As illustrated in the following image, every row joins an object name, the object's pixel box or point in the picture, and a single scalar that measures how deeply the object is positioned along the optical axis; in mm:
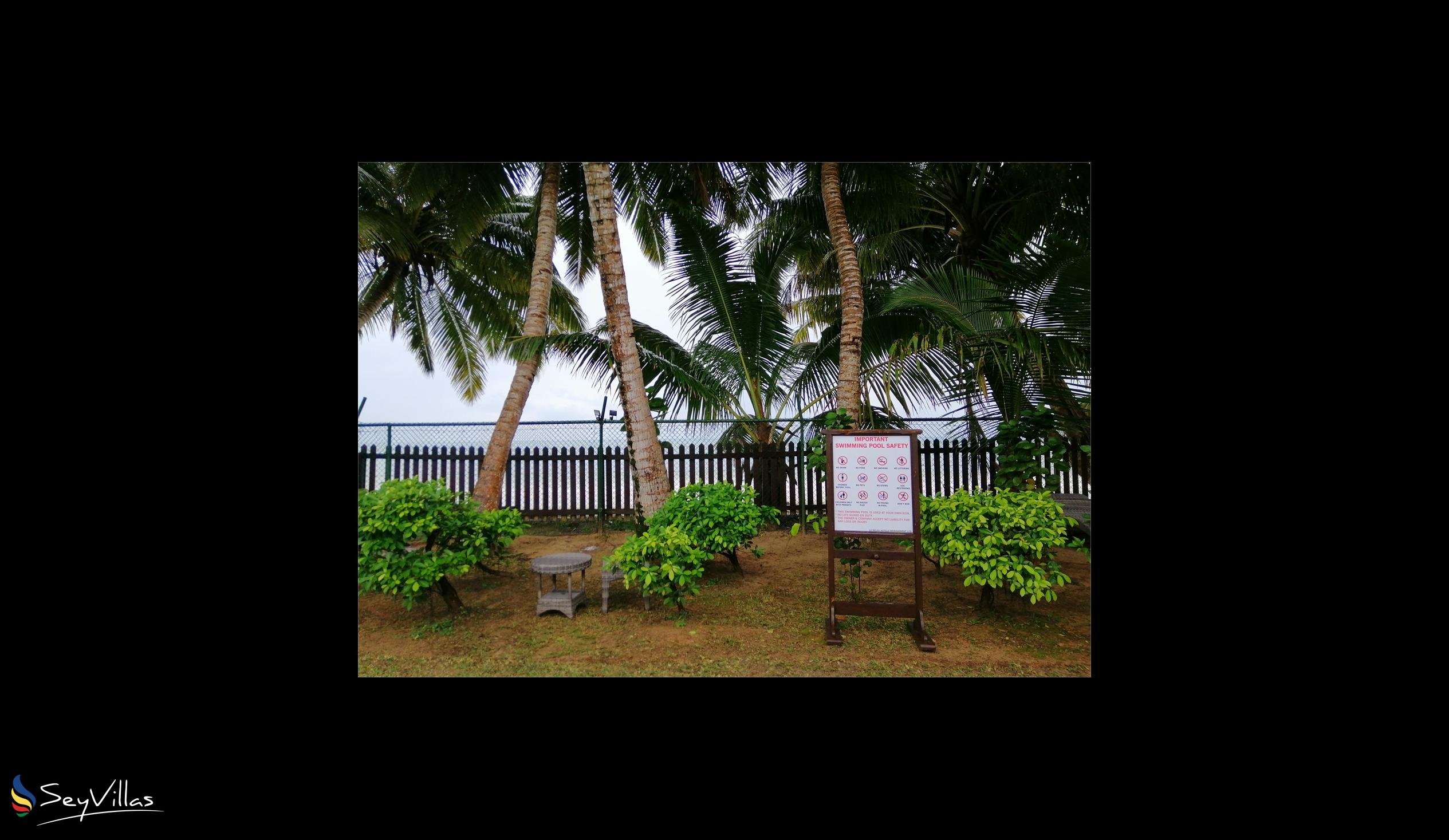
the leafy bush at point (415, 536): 3467
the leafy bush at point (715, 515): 4121
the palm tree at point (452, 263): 7918
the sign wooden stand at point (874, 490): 3621
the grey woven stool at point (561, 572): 4016
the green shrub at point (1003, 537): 3391
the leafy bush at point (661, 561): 3580
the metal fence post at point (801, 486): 7246
